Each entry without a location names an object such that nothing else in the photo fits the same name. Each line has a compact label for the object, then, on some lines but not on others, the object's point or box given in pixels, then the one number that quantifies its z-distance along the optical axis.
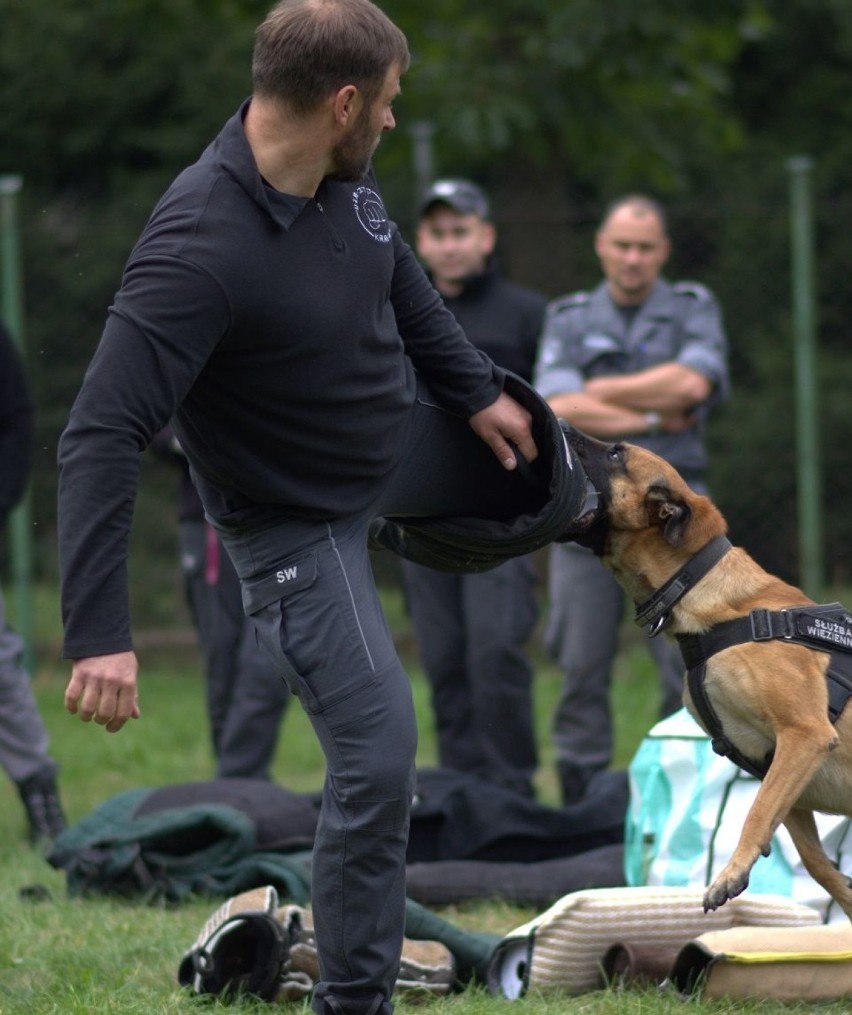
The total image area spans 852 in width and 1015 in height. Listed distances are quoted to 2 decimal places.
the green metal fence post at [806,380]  16.14
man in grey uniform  12.36
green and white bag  8.79
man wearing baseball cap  12.59
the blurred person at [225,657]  12.88
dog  7.21
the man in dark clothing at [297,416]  5.93
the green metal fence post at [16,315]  16.80
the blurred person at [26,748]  11.81
